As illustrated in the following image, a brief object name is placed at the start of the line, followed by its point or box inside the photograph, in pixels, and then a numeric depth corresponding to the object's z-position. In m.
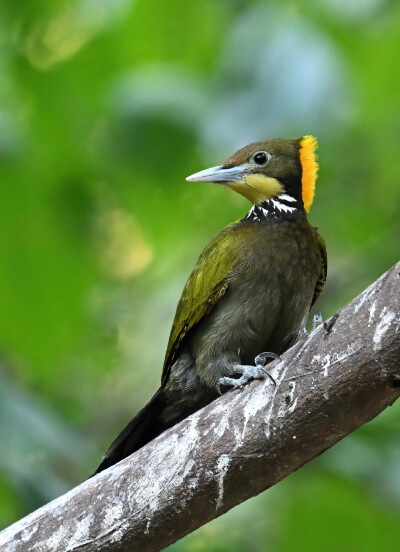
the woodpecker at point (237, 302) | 8.20
